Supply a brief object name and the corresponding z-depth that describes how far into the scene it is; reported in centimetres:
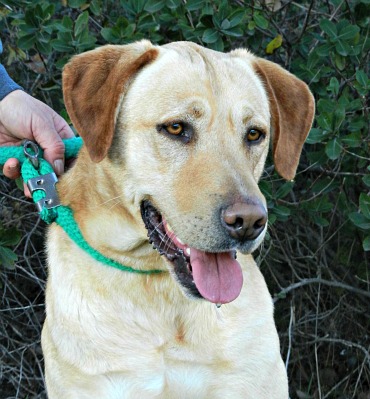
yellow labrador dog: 308
